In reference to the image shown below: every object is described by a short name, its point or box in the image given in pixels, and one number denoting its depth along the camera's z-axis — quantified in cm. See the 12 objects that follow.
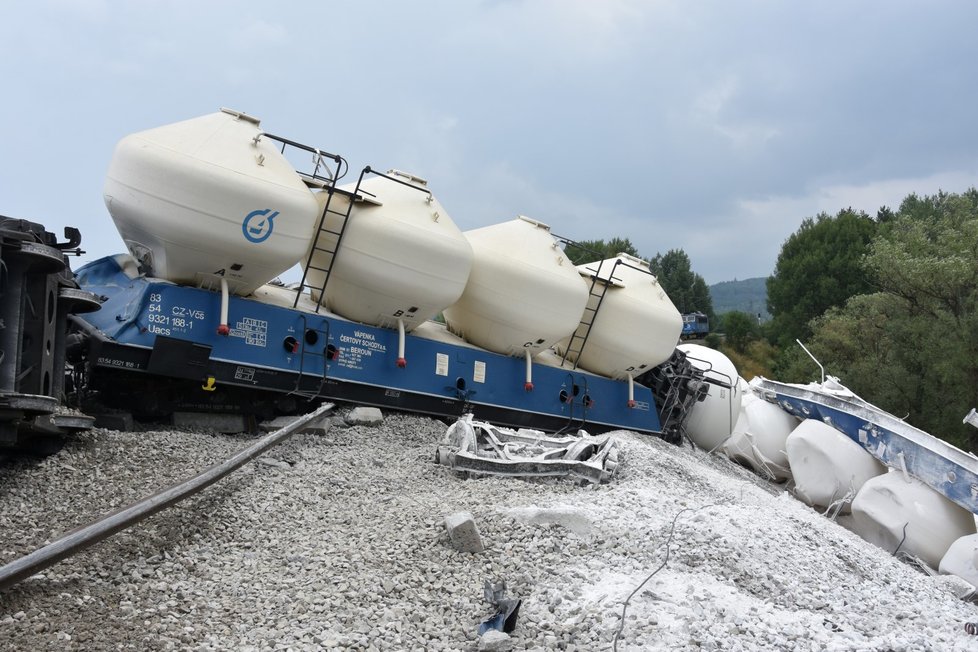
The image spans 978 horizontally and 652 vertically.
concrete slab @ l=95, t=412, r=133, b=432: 933
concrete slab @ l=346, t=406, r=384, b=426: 1120
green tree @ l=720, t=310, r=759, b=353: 5262
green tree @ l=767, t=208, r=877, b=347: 4650
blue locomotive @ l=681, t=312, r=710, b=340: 3753
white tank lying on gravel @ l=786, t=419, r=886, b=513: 1417
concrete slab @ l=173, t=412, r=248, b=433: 1027
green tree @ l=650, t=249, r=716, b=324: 5709
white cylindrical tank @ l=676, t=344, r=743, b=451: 1681
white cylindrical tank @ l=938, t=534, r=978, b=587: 1062
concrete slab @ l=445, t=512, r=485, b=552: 630
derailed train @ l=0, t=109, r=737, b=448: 980
